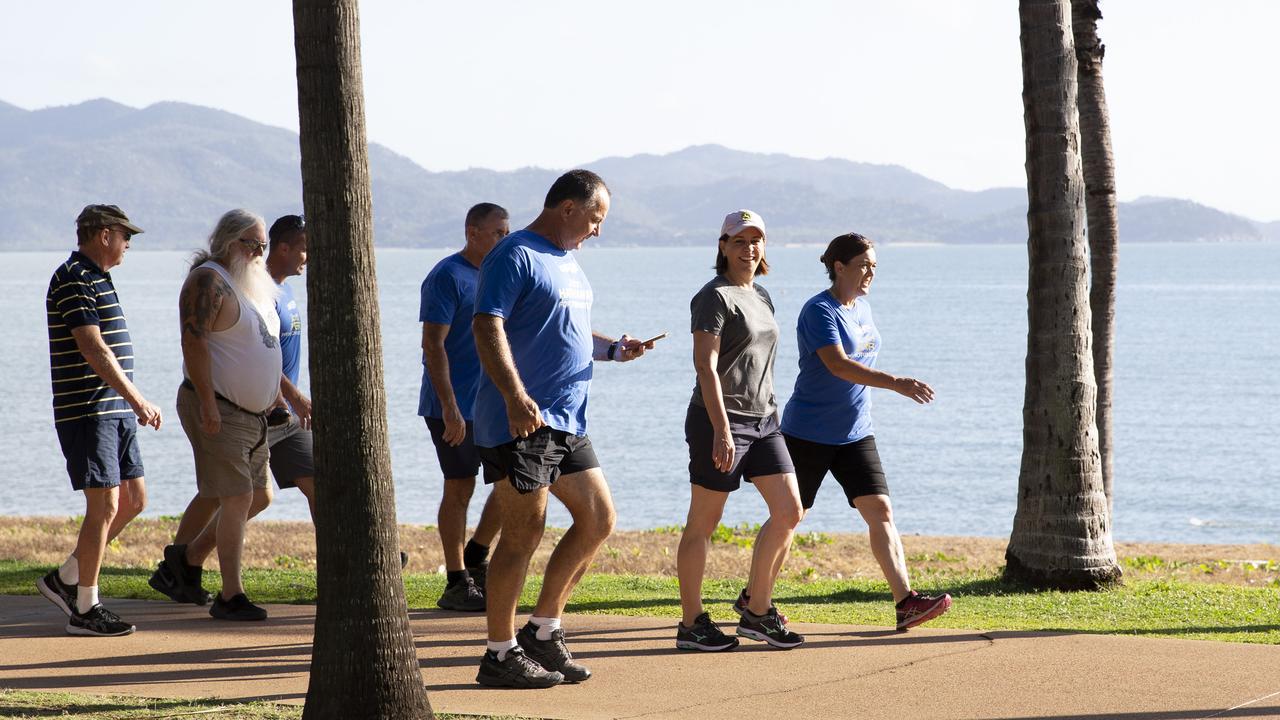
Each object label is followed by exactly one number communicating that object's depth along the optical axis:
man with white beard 13.90
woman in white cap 12.98
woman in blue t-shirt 13.91
